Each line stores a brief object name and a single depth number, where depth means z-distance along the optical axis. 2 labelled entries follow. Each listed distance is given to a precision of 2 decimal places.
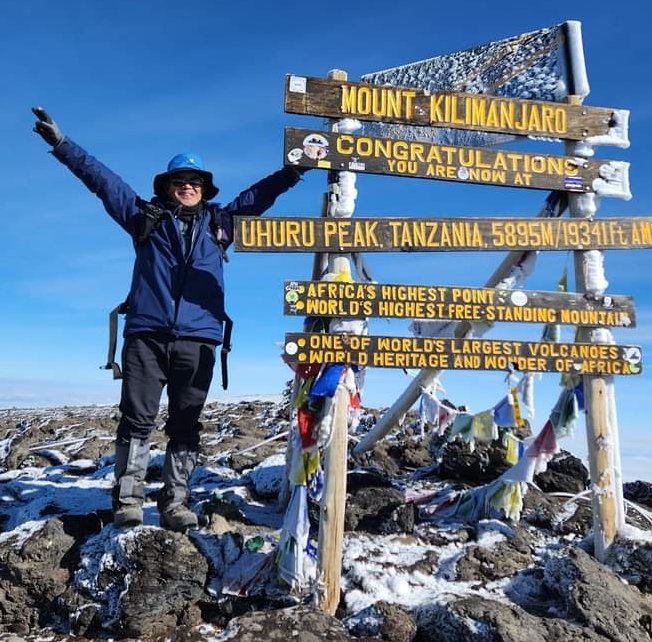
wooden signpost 4.59
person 4.83
